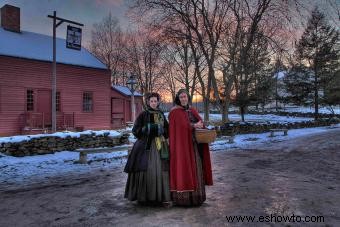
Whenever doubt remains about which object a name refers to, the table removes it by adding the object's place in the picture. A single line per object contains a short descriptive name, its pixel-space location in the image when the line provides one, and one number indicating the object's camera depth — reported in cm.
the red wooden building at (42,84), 2066
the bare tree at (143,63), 4984
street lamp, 2236
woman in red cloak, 530
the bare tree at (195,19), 2347
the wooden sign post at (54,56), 1791
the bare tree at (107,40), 4962
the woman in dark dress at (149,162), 544
